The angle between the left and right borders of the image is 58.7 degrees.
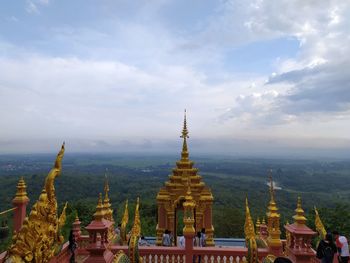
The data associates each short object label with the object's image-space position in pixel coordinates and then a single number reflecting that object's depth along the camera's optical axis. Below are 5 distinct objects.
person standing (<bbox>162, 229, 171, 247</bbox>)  14.63
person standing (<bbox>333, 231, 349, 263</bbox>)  8.96
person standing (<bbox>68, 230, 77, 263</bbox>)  9.72
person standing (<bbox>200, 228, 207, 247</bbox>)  14.79
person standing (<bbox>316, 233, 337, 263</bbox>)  8.55
